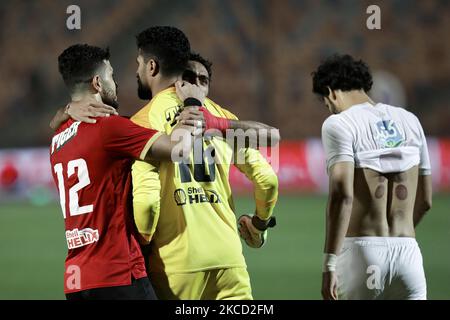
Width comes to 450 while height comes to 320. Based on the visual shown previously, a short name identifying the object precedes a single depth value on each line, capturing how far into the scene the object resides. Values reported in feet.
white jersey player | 27.94
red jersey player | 24.95
